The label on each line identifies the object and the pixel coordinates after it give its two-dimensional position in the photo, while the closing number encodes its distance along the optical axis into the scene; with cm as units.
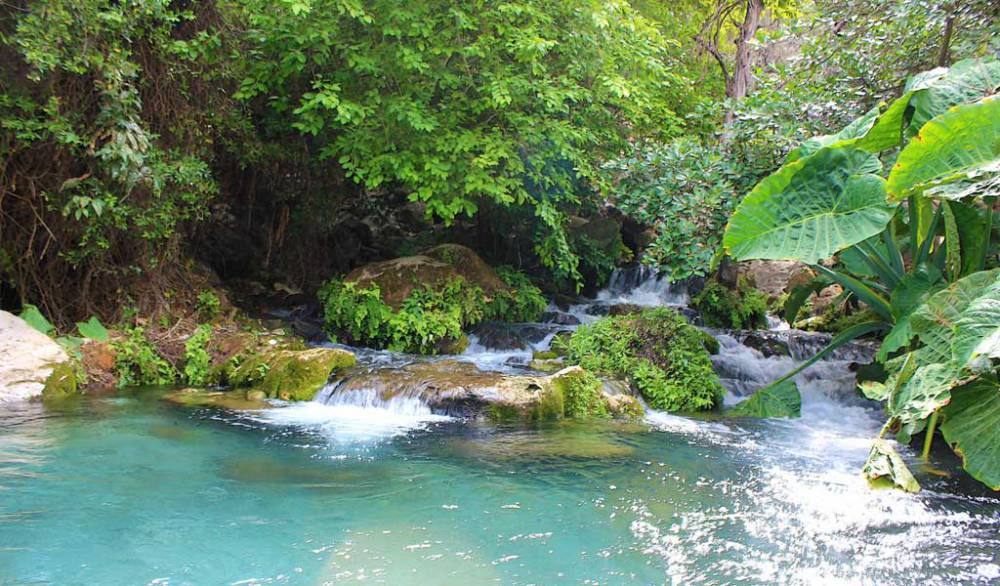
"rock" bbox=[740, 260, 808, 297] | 1357
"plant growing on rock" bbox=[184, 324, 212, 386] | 897
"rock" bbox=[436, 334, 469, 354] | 1069
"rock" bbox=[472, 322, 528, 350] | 1059
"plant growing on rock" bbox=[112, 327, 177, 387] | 874
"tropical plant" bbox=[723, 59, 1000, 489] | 431
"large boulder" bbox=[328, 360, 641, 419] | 730
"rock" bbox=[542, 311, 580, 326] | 1185
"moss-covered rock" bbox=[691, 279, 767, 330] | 1141
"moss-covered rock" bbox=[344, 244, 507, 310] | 1143
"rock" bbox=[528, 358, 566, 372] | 898
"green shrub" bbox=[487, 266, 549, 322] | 1182
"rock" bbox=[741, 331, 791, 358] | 947
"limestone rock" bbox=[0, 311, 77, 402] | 745
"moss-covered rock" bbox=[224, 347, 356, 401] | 820
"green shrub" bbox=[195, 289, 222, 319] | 1055
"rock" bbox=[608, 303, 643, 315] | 1144
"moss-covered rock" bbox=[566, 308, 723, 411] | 820
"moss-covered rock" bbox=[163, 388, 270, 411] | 764
